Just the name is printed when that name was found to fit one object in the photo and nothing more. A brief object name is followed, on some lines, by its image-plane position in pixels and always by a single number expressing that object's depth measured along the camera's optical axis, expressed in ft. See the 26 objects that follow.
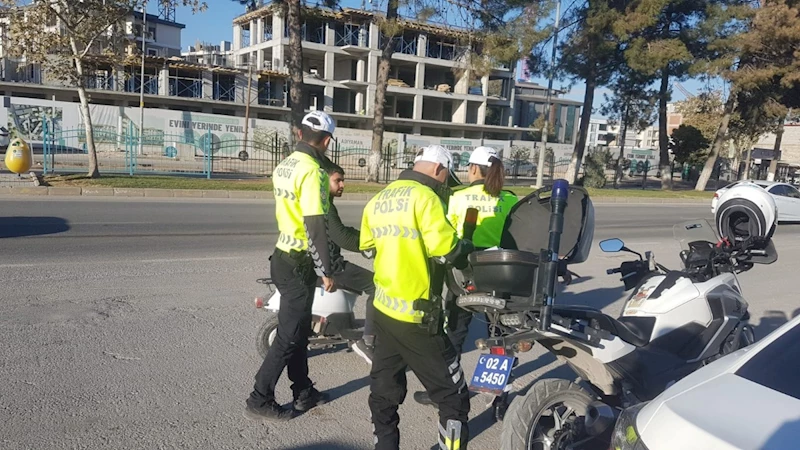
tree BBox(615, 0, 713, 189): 87.10
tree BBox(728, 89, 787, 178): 101.76
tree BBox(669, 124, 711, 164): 135.23
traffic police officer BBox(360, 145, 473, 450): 10.03
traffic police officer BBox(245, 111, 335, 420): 12.03
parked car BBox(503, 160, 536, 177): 117.19
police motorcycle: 10.61
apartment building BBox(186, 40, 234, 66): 190.08
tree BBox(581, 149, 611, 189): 99.76
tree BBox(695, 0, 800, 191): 90.53
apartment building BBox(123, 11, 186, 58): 190.70
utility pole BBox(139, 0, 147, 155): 59.20
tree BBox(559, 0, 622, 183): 89.61
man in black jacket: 13.07
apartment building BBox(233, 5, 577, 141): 184.24
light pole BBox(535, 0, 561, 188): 86.74
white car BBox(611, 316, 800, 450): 6.79
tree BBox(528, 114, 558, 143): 209.67
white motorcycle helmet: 15.31
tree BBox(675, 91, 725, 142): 134.62
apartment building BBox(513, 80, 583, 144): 240.94
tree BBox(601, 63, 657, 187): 106.83
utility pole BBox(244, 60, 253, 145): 117.60
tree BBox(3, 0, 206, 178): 53.72
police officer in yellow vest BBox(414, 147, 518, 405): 14.46
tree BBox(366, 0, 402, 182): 68.64
